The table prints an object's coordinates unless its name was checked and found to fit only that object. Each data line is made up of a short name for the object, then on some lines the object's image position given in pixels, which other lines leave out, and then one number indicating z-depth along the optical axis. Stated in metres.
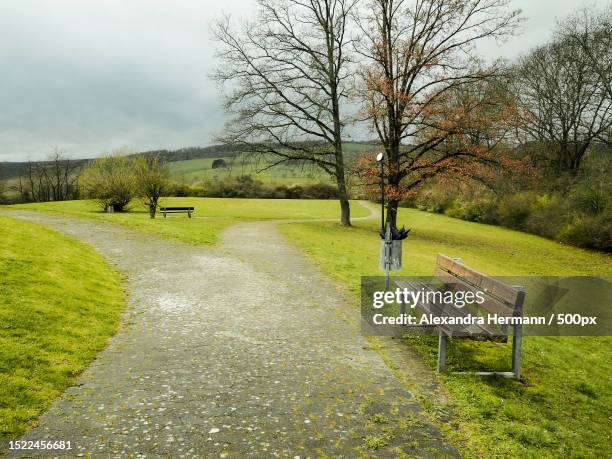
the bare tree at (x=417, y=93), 23.12
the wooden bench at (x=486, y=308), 5.63
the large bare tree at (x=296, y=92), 27.12
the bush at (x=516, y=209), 36.38
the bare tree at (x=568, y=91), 30.58
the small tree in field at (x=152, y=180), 32.00
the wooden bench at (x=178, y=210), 33.80
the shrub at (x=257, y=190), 67.88
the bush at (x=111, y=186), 38.91
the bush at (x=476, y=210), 42.05
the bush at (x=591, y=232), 24.41
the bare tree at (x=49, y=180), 68.12
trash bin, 10.29
